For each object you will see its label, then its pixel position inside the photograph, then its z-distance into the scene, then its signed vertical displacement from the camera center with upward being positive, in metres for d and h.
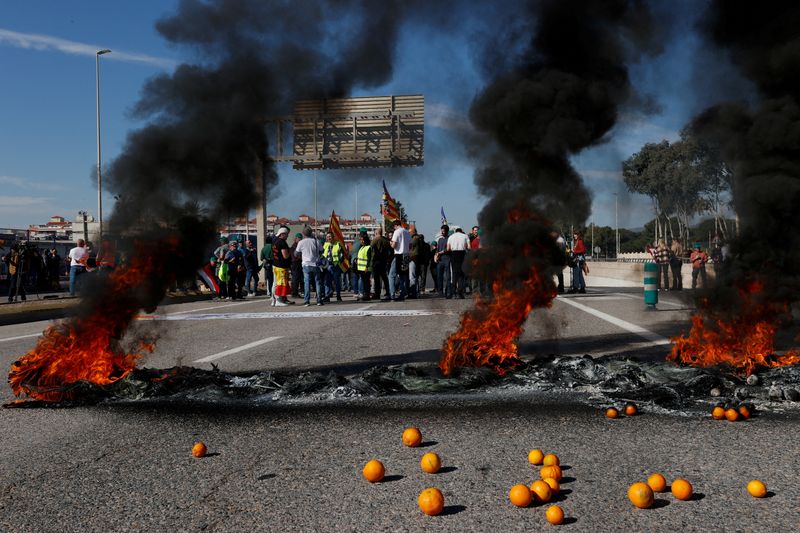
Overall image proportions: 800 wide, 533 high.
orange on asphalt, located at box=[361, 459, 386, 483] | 3.59 -1.05
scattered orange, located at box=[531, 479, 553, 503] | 3.27 -1.05
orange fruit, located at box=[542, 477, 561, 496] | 3.36 -1.05
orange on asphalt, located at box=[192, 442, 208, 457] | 4.10 -1.06
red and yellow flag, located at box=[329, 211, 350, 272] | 19.89 +0.99
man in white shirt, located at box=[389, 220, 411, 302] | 17.77 +0.34
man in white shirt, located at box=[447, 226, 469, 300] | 17.02 +0.49
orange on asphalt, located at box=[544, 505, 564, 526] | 3.01 -1.07
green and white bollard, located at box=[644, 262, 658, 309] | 14.04 -0.36
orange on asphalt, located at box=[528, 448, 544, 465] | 3.81 -1.04
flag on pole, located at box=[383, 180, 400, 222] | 21.19 +1.90
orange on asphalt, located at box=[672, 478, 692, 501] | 3.26 -1.04
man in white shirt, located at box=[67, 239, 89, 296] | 17.94 +0.26
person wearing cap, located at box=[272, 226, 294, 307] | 17.00 +0.10
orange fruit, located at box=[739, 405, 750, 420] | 4.75 -0.99
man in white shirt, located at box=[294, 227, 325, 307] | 16.97 +0.29
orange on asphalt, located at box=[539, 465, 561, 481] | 3.53 -1.04
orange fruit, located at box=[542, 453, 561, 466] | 3.68 -1.02
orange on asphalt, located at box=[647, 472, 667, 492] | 3.37 -1.04
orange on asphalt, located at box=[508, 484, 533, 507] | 3.21 -1.05
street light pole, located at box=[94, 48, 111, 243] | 30.65 +9.34
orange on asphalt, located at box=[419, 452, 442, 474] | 3.71 -1.04
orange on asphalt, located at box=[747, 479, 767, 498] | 3.27 -1.05
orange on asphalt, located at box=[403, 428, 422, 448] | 4.20 -1.02
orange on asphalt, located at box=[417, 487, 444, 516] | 3.11 -1.05
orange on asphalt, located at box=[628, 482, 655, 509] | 3.17 -1.04
